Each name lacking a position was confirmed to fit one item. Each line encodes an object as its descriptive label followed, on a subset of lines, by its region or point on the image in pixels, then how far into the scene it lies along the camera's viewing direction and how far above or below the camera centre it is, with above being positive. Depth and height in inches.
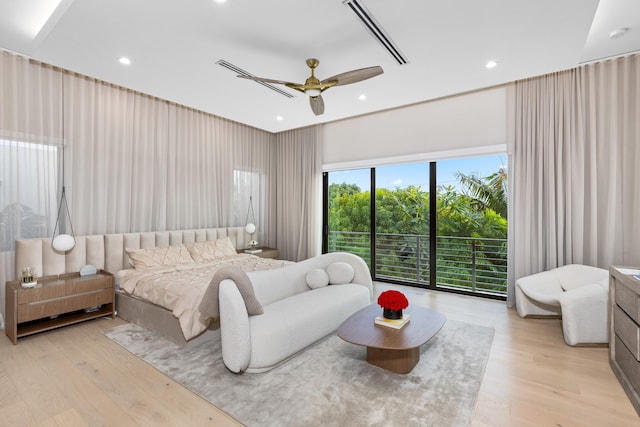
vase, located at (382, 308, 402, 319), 102.3 -34.7
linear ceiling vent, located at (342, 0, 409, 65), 90.3 +61.7
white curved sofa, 91.0 -35.4
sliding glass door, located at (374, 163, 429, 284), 197.9 -7.6
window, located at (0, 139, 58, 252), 129.0 +10.7
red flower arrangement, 101.0 -30.2
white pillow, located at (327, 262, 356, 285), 144.9 -29.5
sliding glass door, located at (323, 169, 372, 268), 221.5 -0.7
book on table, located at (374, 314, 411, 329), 98.7 -36.7
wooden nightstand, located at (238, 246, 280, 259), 217.9 -29.3
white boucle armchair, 111.7 -35.0
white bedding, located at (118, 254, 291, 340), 110.0 -29.6
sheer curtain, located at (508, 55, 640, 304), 135.0 +20.3
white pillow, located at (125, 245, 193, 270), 150.8 -22.7
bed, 113.6 -27.3
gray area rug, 75.2 -50.4
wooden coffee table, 87.9 -37.9
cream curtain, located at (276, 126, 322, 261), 233.1 +15.7
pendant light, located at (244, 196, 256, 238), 218.1 -8.1
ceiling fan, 106.7 +49.0
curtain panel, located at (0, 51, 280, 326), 131.3 +29.8
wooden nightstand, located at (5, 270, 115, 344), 114.7 -36.2
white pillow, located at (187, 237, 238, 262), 175.2 -22.4
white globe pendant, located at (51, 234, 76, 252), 129.6 -12.6
